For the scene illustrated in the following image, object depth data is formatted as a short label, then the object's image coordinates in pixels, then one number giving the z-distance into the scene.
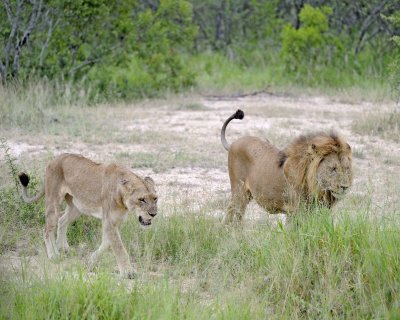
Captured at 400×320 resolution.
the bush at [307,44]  29.70
